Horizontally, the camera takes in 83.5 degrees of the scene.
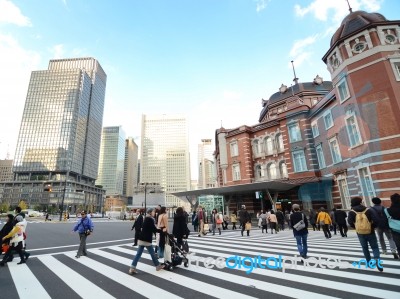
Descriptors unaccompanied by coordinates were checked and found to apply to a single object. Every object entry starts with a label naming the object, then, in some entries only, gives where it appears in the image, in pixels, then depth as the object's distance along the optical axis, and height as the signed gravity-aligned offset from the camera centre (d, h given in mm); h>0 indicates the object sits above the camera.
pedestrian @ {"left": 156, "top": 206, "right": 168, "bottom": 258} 6488 -336
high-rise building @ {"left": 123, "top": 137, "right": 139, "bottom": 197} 185125 +36703
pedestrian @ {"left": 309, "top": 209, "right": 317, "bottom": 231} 16281 -1028
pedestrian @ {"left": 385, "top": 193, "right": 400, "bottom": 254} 5402 -265
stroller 6133 -1219
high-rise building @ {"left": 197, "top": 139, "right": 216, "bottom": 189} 158625 +34509
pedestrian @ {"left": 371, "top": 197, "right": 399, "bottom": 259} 5865 -537
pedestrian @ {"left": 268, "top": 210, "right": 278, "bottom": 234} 15328 -907
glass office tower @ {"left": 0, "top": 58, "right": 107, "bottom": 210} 96500 +32399
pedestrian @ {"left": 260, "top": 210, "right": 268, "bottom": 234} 15812 -908
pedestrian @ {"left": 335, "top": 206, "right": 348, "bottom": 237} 12039 -924
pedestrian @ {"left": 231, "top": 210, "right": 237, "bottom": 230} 18578 -866
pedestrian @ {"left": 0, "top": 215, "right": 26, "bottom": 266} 6980 -672
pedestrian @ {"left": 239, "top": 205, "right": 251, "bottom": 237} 13905 -633
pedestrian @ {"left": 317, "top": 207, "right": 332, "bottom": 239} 11766 -876
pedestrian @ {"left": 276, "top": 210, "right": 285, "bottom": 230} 17516 -902
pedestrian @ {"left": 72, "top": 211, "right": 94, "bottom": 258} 8266 -487
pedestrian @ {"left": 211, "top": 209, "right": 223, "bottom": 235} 15054 -667
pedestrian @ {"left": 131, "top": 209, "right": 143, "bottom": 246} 10220 -460
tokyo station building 14648 +6006
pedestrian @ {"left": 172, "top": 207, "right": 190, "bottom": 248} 7176 -500
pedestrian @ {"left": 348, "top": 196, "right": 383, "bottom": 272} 5582 -631
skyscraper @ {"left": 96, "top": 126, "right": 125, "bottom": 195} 159875 +38246
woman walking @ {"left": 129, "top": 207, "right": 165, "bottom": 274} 5977 -607
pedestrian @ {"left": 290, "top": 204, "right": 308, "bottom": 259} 6676 -654
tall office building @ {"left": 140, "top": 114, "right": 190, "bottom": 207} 132550 +34154
